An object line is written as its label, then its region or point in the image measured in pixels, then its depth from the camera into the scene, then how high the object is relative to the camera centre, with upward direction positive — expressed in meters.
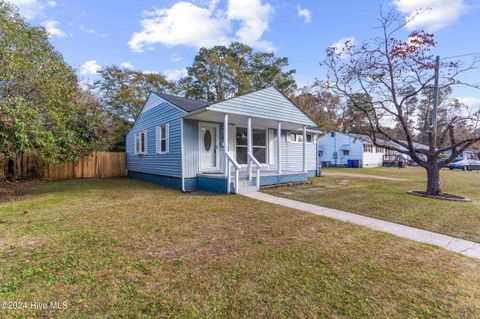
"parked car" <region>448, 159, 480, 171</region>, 27.05 -1.15
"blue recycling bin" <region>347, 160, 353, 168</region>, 28.14 -0.83
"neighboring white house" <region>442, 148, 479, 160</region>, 42.58 +0.00
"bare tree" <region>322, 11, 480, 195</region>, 8.14 +2.84
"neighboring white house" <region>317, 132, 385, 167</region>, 27.84 +0.53
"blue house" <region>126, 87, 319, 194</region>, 8.80 +0.81
